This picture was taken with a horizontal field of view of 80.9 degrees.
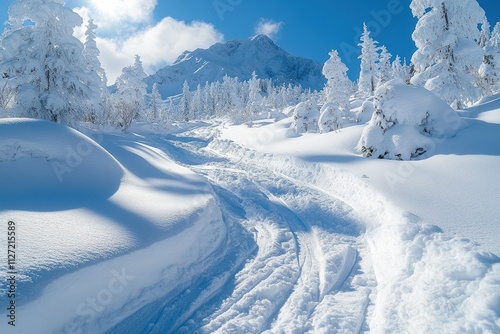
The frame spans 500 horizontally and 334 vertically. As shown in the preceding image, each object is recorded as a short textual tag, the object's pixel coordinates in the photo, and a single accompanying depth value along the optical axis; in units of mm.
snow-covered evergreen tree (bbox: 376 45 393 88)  47062
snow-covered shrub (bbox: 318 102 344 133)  25578
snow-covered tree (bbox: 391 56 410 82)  88500
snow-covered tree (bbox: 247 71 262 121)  71962
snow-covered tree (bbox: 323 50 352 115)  37094
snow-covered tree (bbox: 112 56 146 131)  39141
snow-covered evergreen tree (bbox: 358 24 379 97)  46156
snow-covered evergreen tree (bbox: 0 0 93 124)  16797
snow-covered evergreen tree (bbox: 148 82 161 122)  63231
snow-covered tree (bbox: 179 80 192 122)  93500
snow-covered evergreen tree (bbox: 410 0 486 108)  16266
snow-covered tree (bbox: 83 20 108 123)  19031
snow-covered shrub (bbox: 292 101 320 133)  29109
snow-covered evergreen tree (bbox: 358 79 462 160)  12383
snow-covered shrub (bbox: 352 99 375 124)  30406
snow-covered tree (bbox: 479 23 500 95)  24797
